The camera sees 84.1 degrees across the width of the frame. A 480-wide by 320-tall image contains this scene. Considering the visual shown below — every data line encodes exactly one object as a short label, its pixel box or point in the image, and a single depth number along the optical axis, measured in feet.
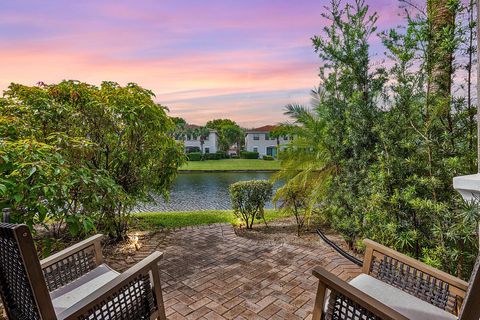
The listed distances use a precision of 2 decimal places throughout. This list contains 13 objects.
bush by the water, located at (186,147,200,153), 138.05
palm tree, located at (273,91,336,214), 14.82
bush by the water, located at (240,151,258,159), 123.34
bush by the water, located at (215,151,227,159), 118.58
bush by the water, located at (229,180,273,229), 16.70
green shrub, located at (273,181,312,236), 16.20
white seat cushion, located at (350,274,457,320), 4.85
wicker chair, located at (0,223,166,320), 3.58
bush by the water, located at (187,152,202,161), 111.24
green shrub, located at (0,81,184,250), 6.99
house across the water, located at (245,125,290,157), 133.62
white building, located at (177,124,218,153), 138.51
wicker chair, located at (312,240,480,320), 3.83
